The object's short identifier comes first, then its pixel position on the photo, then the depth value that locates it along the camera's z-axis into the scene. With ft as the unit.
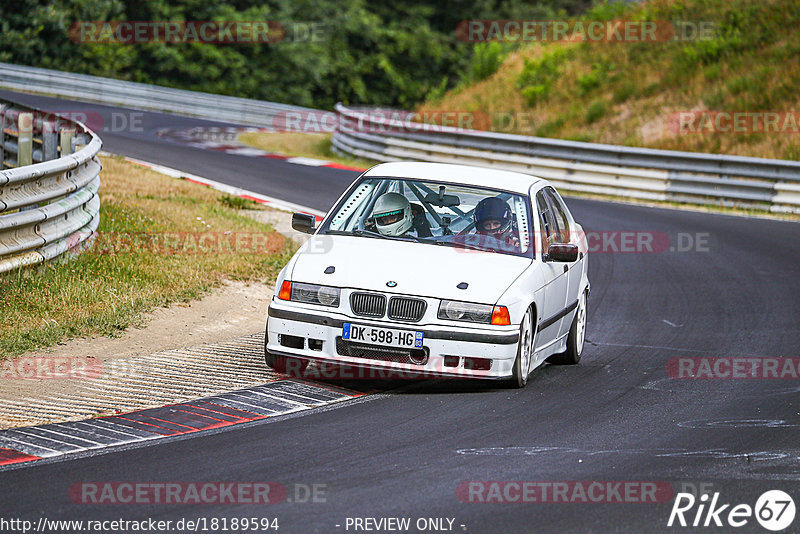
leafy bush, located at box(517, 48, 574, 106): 219.41
